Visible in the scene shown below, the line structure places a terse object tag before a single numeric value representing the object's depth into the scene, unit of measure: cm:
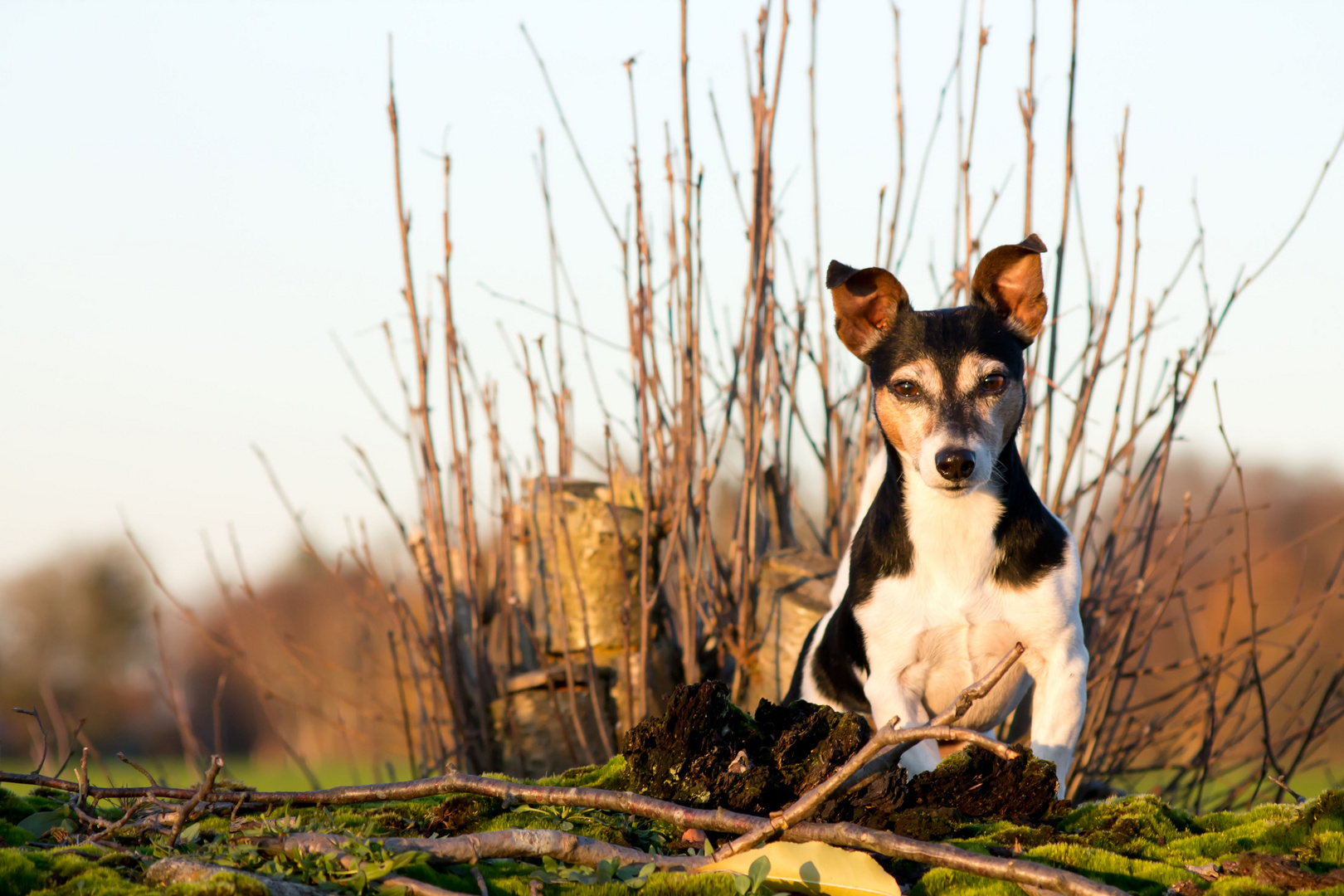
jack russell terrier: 314
